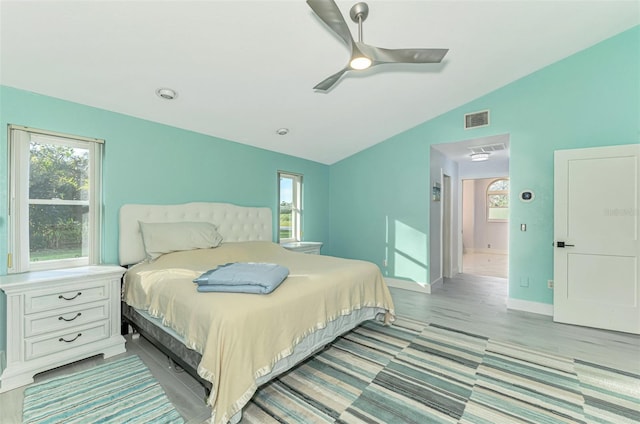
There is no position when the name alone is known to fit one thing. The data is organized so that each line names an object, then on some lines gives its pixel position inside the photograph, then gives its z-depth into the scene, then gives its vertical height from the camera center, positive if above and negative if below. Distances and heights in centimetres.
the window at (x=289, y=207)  484 +9
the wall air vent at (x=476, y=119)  385 +133
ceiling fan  162 +115
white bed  155 -69
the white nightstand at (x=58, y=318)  201 -86
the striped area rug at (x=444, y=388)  174 -127
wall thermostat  362 +23
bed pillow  282 -27
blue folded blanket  192 -49
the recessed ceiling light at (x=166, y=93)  268 +117
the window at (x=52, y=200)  237 +10
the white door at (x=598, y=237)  296 -28
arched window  883 +41
